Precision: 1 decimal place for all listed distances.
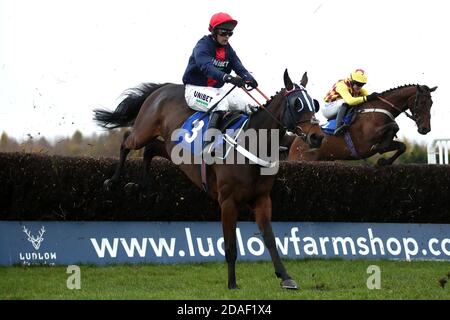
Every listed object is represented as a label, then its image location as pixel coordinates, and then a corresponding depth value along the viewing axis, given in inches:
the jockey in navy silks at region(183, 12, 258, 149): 712.4
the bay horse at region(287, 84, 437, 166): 1015.6
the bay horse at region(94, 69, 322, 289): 663.1
